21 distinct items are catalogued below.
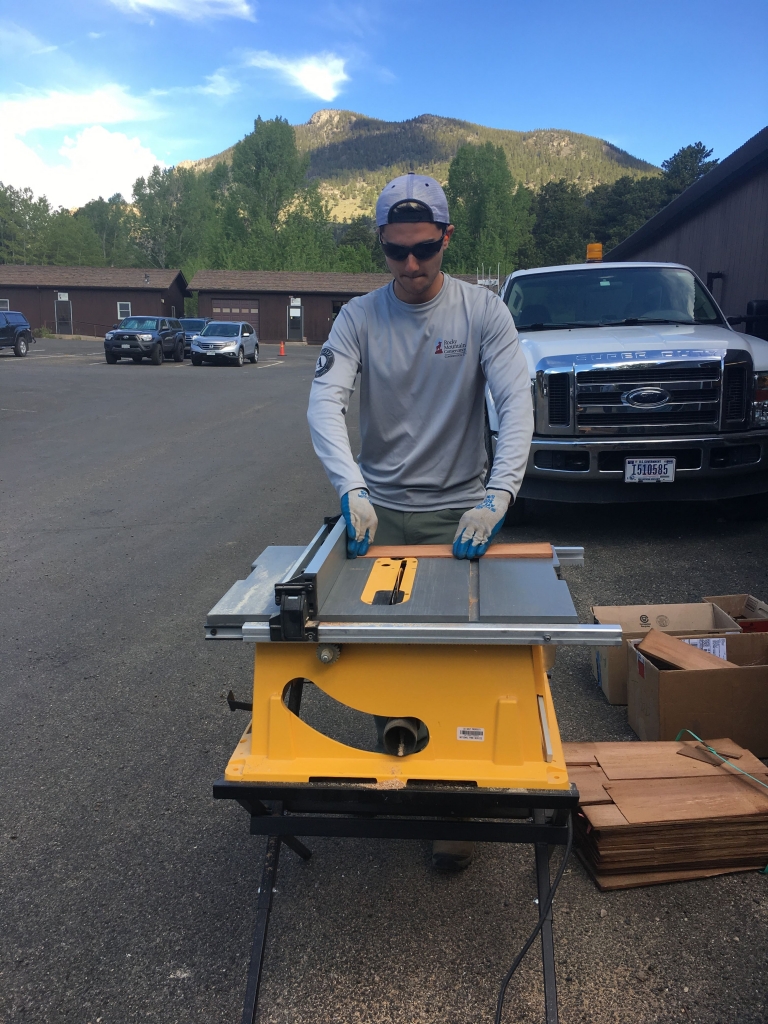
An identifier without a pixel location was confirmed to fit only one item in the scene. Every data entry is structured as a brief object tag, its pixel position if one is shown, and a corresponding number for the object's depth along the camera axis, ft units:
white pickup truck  22.03
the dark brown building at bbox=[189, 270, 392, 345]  191.21
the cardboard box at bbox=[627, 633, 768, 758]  11.57
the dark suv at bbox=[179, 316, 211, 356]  137.88
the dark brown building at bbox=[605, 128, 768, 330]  44.93
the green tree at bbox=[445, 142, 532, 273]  289.33
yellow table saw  6.86
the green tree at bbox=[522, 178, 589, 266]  281.33
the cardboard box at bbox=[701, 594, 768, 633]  14.34
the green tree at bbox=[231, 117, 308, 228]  279.28
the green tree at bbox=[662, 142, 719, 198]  230.48
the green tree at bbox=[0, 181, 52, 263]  310.45
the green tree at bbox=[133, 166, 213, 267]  322.75
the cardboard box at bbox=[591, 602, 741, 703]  14.05
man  9.19
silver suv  110.01
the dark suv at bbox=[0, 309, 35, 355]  106.52
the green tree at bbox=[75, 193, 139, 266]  369.71
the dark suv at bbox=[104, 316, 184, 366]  107.76
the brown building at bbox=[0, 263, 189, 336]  198.08
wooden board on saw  8.79
